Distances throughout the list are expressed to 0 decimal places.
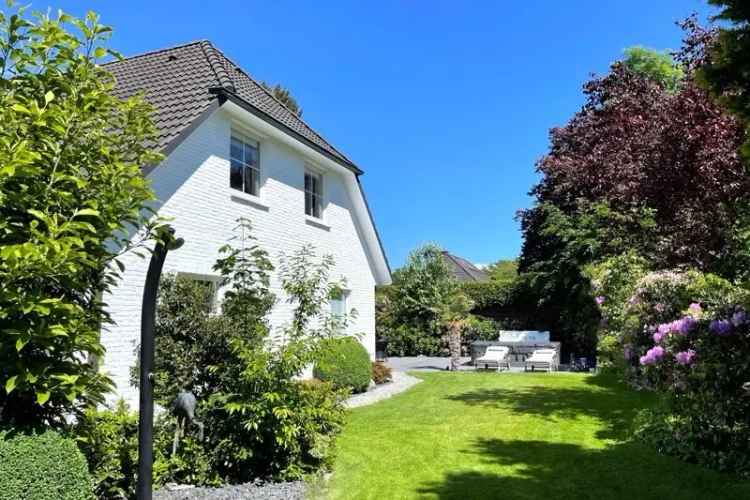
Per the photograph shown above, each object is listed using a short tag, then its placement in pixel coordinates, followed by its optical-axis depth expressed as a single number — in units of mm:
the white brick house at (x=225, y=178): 9109
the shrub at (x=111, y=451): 5120
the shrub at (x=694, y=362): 5719
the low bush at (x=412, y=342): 27031
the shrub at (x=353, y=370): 13263
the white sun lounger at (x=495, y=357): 20547
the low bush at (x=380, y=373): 15469
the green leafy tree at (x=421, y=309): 27047
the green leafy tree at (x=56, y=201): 3803
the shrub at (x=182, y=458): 6363
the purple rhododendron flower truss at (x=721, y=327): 5637
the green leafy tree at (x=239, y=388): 6504
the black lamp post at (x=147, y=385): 4422
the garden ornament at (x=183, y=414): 6309
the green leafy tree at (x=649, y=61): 29156
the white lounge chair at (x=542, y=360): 19312
